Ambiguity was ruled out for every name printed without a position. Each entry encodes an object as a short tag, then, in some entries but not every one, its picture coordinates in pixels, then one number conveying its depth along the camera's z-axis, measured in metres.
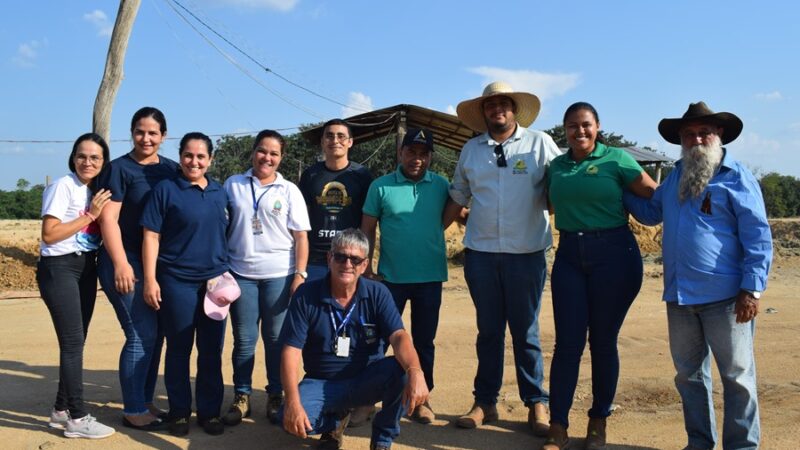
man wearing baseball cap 4.61
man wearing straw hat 4.37
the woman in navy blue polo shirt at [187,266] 4.13
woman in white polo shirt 4.46
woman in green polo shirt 3.99
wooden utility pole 11.91
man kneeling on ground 3.71
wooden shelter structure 14.05
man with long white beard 3.51
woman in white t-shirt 4.07
